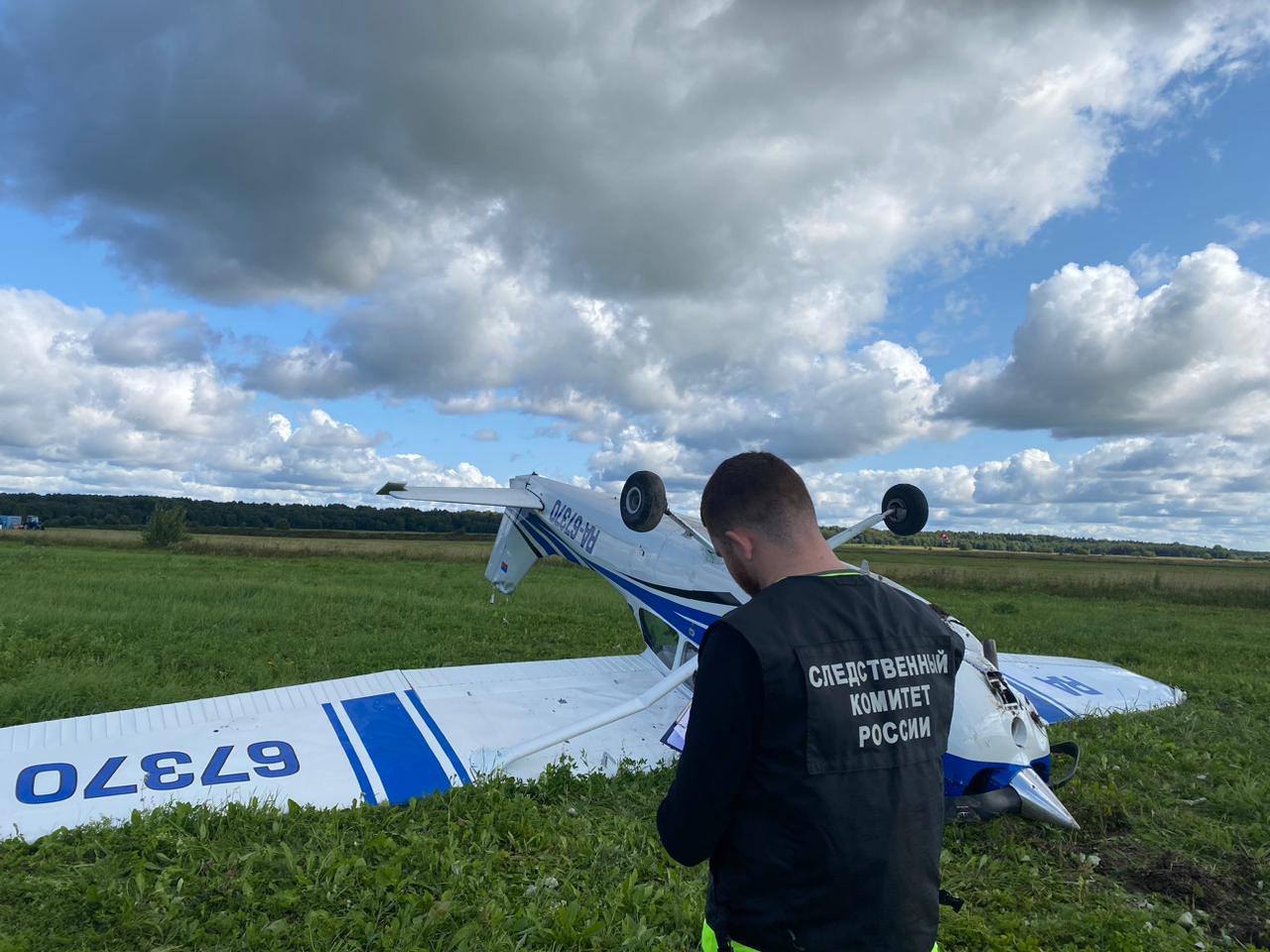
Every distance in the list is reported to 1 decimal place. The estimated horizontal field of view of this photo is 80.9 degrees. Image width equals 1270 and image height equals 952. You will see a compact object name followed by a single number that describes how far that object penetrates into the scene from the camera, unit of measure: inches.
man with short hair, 75.0
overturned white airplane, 197.8
